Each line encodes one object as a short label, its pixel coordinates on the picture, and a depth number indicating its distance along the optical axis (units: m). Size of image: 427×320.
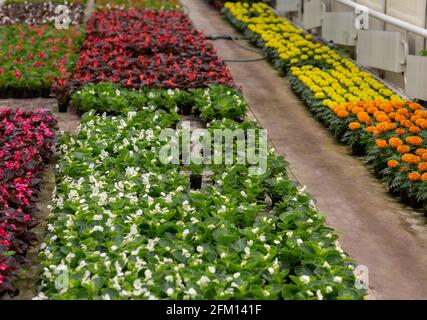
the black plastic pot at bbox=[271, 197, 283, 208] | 8.07
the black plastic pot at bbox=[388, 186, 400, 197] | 8.80
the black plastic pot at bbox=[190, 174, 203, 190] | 8.77
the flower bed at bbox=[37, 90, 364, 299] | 5.88
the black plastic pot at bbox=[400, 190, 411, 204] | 8.55
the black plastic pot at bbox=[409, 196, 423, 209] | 8.41
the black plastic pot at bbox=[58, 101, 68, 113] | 12.08
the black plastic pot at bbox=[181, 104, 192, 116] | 12.03
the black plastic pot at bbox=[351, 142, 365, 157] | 10.14
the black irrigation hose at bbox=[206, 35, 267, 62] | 17.49
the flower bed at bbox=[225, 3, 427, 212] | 8.69
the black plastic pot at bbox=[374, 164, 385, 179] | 9.30
